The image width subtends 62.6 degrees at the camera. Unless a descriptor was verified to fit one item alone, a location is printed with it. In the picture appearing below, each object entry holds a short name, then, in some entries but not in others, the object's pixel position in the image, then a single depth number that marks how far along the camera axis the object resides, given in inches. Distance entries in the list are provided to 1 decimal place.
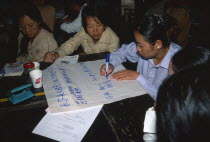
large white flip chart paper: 35.8
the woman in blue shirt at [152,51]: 44.3
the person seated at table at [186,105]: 17.1
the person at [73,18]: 108.1
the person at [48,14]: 92.7
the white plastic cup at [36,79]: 40.6
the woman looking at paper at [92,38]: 67.1
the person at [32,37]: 66.6
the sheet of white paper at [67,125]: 28.5
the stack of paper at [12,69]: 48.4
